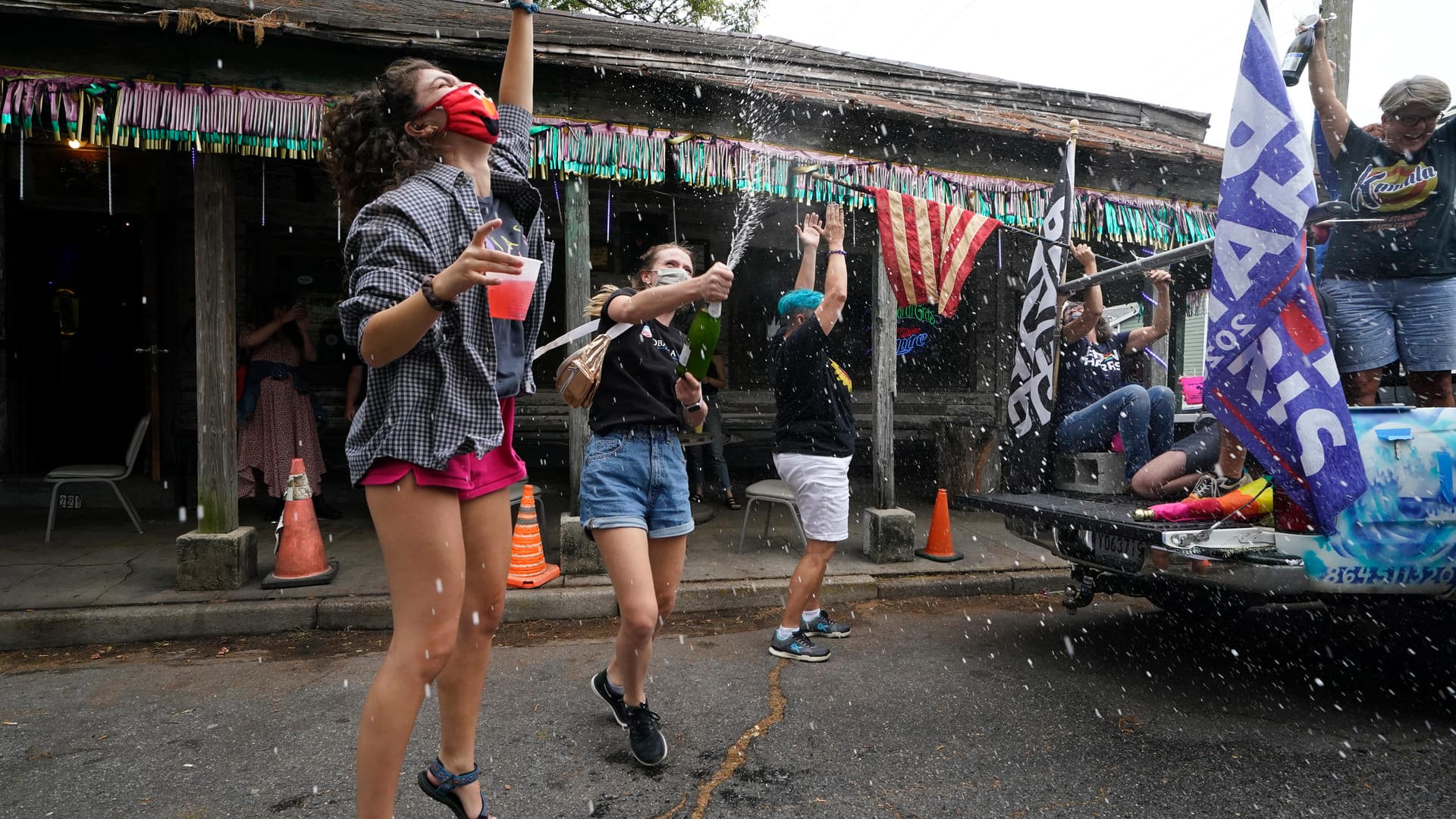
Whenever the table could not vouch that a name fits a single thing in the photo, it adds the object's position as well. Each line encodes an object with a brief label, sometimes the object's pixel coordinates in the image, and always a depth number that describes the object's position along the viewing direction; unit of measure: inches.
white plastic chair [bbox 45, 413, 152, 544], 252.4
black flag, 176.4
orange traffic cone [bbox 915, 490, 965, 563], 246.1
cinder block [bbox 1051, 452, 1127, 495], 175.6
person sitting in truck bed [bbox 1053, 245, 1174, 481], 172.7
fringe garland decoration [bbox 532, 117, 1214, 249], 230.2
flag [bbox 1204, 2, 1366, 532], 119.3
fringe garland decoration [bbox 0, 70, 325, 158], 194.9
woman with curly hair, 72.4
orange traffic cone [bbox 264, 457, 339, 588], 207.3
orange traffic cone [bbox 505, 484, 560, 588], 206.5
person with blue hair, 167.8
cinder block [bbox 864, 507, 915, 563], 242.7
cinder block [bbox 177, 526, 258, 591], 203.0
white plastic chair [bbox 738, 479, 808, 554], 243.0
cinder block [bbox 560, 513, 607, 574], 217.5
